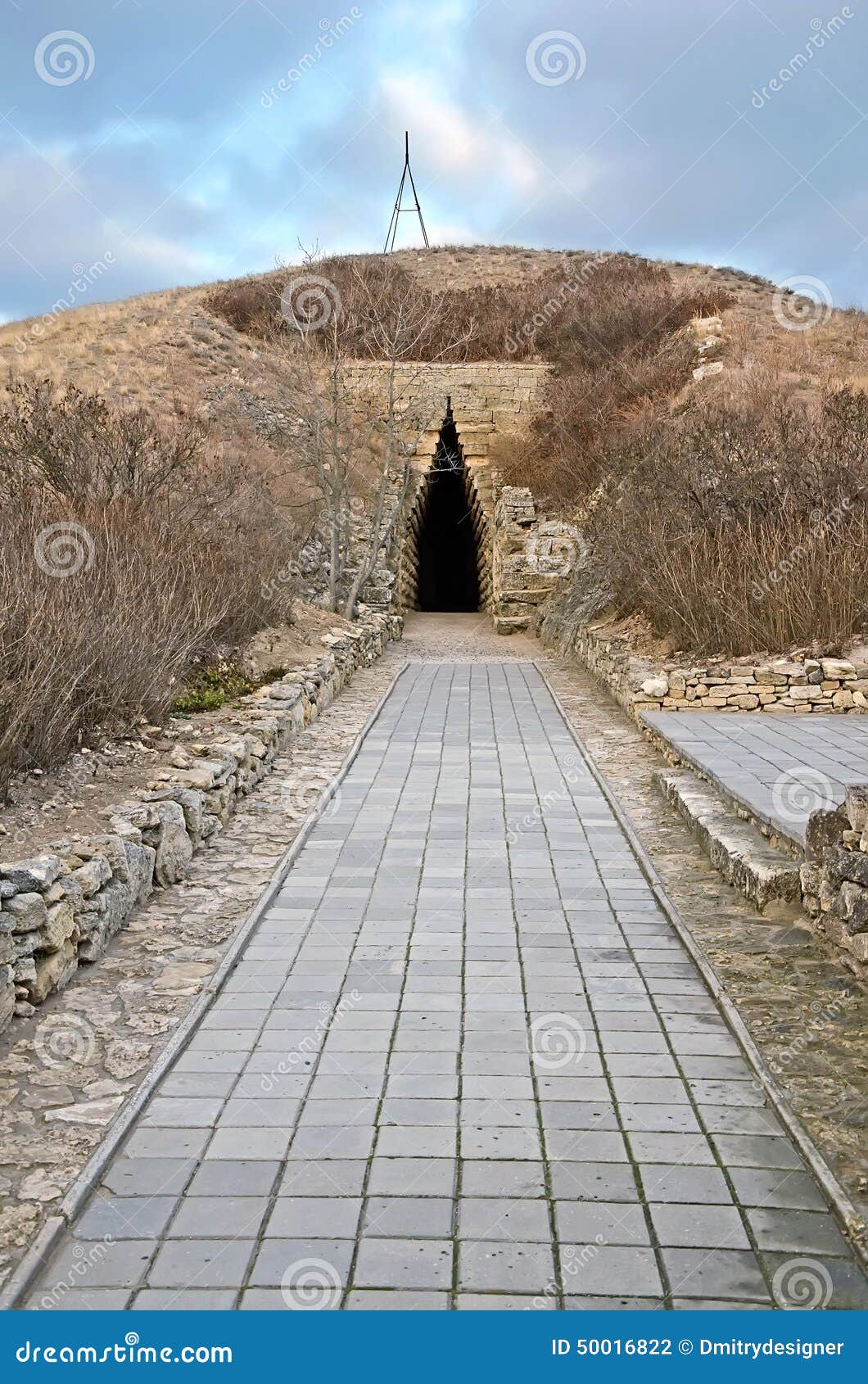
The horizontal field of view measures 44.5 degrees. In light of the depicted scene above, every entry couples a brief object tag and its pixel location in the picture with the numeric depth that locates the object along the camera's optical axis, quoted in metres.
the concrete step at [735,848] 5.88
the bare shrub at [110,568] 6.87
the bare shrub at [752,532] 12.30
